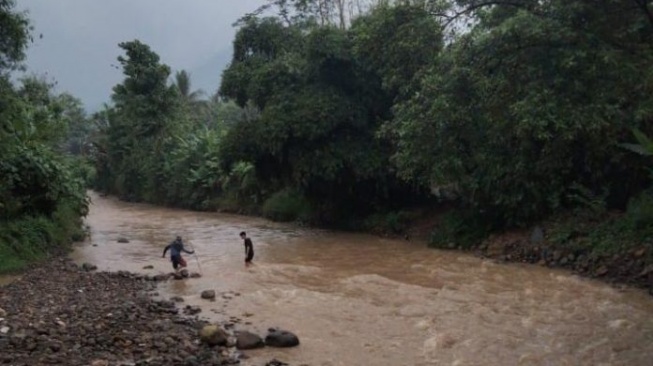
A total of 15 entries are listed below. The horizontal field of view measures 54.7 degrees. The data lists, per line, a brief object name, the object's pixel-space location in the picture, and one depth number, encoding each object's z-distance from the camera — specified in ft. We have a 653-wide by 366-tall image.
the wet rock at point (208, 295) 40.15
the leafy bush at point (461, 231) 58.80
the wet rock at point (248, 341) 28.50
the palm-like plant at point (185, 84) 182.19
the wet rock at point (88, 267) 52.12
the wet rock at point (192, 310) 35.96
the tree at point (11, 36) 41.91
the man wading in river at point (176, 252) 50.11
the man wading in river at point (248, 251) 54.19
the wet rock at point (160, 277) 47.29
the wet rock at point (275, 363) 26.16
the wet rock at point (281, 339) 29.14
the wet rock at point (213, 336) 28.63
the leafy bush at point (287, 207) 88.54
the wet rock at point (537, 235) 51.85
